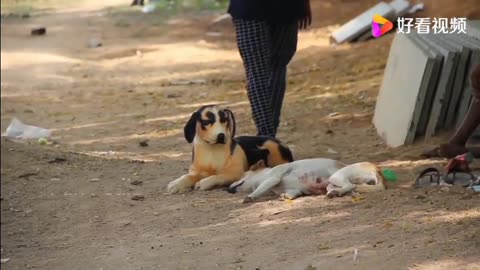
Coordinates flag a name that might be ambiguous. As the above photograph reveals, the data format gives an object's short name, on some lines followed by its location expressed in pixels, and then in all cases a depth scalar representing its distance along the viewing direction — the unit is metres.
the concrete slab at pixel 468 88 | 13.71
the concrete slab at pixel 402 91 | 14.01
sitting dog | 11.60
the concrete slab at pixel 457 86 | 13.77
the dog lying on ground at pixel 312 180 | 10.79
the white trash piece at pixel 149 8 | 42.64
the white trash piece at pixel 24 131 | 17.91
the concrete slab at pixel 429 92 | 13.87
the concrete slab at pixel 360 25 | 27.89
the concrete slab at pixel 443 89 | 13.76
